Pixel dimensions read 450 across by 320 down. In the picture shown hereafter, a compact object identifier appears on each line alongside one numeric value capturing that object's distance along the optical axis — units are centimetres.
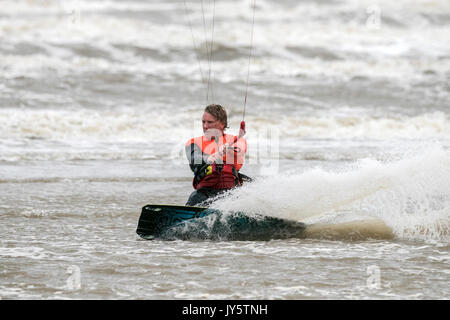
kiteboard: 1254
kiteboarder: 1285
